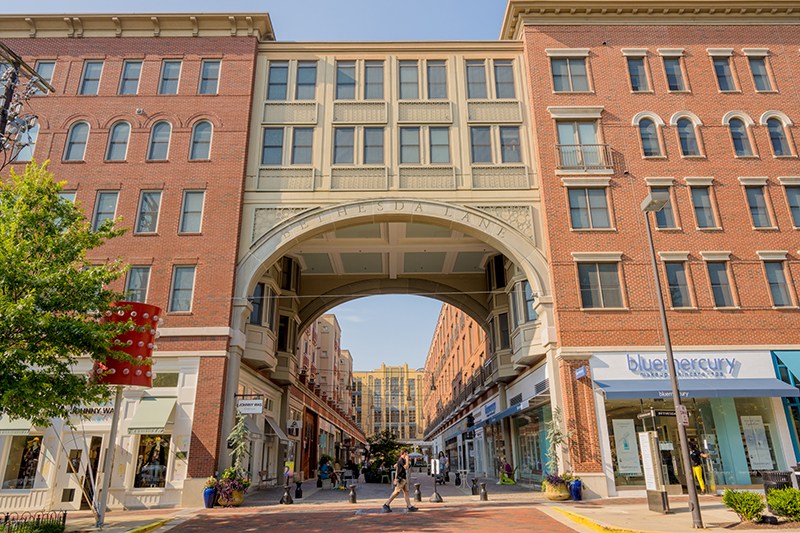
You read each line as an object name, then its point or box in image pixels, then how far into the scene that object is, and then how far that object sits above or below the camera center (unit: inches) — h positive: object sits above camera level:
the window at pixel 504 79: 1003.3 +672.1
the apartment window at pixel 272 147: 957.2 +527.6
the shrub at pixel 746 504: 481.4 -49.4
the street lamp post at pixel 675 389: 482.6 +57.3
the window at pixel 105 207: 903.1 +402.9
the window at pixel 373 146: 958.4 +527.7
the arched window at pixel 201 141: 945.5 +533.3
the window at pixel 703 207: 887.1 +386.2
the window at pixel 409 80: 1007.0 +674.8
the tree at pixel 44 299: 488.4 +147.4
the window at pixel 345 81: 1005.8 +672.9
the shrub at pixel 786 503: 472.7 -47.4
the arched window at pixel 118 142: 944.3 +532.1
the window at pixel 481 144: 956.6 +529.2
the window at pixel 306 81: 1005.8 +673.9
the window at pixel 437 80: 1009.5 +675.1
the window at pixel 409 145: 957.6 +528.7
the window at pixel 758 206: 888.3 +387.2
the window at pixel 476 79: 1005.8 +674.7
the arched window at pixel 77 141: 944.3 +533.7
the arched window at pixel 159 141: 944.3 +532.9
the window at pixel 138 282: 853.8 +265.6
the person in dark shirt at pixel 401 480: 625.9 -32.3
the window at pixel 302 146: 957.2 +529.2
